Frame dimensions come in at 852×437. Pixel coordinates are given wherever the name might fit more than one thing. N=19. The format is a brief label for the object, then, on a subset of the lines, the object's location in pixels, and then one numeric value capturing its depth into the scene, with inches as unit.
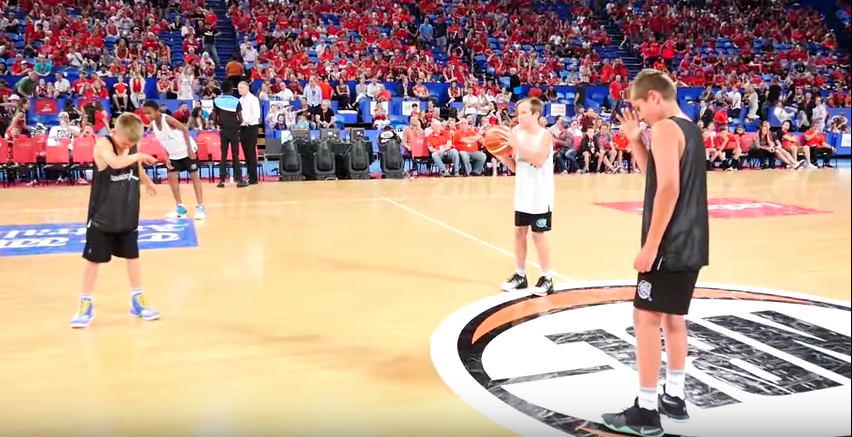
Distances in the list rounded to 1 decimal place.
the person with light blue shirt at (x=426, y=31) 921.5
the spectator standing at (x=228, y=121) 510.3
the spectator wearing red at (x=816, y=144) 724.7
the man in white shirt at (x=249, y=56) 773.3
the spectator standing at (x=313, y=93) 683.4
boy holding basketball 227.1
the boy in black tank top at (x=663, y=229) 126.2
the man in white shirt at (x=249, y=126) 515.5
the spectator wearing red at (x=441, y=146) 629.1
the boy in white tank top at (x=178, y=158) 388.6
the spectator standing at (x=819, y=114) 794.8
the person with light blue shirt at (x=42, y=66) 659.4
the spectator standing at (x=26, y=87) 624.1
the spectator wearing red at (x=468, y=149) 631.8
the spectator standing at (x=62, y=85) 644.7
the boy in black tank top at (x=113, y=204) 201.5
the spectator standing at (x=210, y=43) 788.0
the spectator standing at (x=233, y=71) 554.3
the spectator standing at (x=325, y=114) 665.0
